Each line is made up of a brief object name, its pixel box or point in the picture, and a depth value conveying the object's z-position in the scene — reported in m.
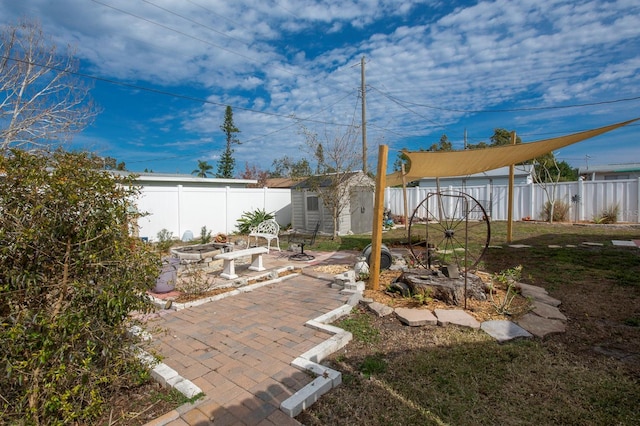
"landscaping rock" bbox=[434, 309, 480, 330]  3.61
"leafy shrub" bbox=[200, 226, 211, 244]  8.92
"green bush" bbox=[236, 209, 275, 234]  12.19
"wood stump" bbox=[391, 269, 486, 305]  4.29
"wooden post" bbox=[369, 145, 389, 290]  4.82
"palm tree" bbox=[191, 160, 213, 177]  33.47
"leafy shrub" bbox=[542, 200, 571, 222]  13.22
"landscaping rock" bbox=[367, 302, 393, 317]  3.96
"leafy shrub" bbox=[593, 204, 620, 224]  12.13
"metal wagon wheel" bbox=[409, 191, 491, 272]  6.84
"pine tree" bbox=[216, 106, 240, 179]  31.77
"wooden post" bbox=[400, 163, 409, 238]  9.22
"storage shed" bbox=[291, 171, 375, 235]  11.09
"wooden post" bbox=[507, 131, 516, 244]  8.38
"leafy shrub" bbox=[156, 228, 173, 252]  9.82
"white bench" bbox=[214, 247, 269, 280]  5.89
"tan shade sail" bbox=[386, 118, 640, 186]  5.25
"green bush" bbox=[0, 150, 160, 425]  1.71
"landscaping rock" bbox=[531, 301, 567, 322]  3.77
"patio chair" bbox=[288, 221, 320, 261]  7.79
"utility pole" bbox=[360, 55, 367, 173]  15.48
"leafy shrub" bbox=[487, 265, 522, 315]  4.00
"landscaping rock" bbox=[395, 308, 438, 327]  3.66
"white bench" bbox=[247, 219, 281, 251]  9.50
